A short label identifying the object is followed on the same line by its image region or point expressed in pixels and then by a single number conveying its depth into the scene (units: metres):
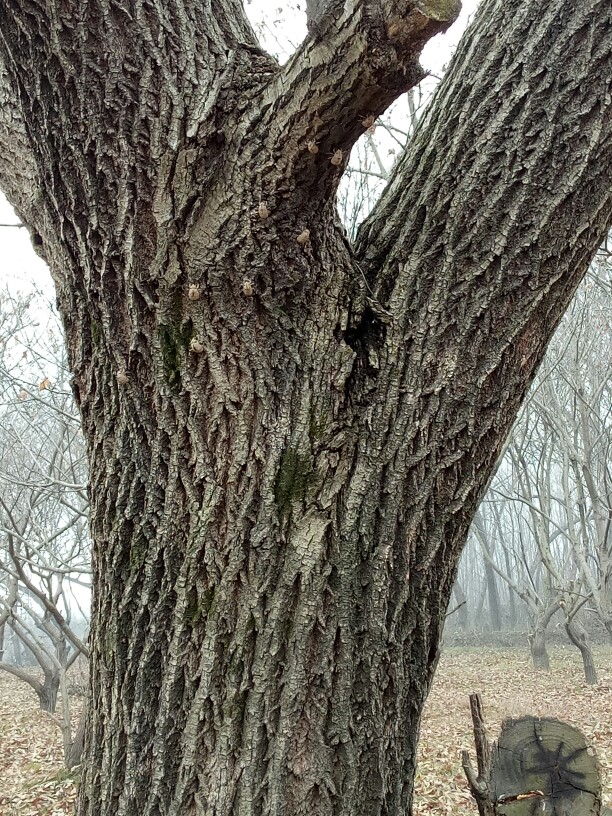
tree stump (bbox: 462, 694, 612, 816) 2.12
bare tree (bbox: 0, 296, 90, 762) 5.87
